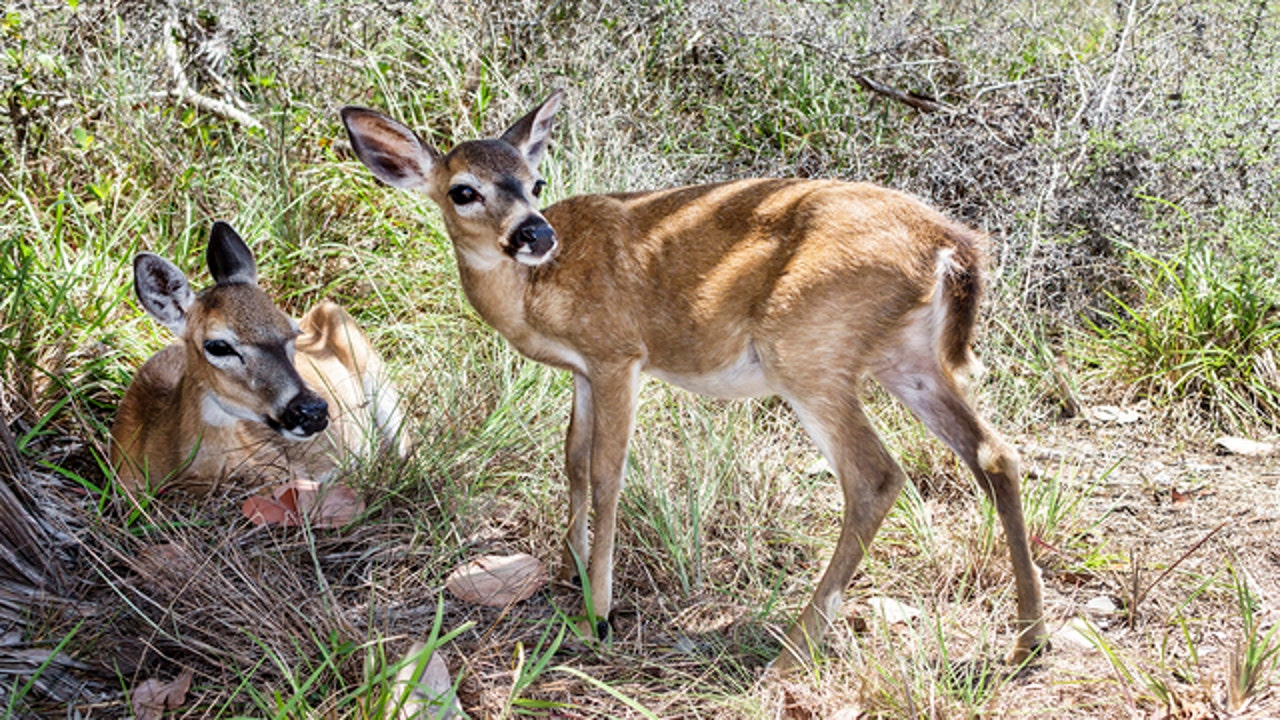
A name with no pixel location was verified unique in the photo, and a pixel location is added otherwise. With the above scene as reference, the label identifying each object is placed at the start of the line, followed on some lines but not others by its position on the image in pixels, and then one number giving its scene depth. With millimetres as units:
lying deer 4441
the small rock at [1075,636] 3682
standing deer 3754
